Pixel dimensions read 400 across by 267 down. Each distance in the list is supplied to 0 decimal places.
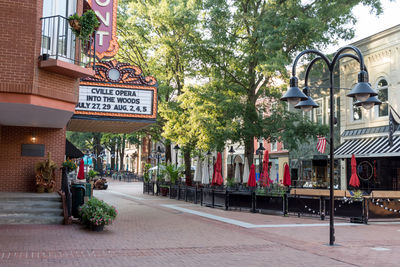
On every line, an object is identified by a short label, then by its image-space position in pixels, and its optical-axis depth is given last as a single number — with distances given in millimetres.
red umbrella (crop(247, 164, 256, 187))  20128
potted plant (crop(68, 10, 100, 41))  11188
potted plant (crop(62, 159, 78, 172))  14688
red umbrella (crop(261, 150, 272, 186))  21339
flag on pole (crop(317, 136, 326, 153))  25145
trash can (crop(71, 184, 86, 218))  13586
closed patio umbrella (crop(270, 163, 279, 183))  38625
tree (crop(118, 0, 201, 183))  23859
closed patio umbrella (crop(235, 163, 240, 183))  26188
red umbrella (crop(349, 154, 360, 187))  19997
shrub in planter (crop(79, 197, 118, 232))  11688
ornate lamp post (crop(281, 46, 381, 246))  9727
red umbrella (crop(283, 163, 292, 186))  20438
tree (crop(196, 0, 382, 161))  19391
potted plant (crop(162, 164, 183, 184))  29484
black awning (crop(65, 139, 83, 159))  20562
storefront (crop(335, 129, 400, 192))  23319
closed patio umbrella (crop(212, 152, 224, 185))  21888
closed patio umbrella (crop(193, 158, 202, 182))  26547
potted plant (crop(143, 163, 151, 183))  34741
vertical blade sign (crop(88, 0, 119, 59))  16078
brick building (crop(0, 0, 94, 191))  10406
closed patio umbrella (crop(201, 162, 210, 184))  25203
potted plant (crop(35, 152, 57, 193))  14668
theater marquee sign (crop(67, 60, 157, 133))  14613
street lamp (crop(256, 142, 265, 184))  27408
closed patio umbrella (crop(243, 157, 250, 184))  23172
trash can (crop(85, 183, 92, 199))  20077
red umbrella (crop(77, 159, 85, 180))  27522
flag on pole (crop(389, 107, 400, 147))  21891
